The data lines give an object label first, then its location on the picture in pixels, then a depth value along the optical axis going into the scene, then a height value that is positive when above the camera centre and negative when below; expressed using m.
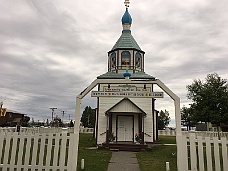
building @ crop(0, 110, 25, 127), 46.14 +0.00
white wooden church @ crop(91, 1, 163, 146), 16.70 +0.83
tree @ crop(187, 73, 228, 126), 18.00 +1.87
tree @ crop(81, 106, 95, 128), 64.86 +1.08
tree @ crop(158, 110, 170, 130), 71.96 +0.72
